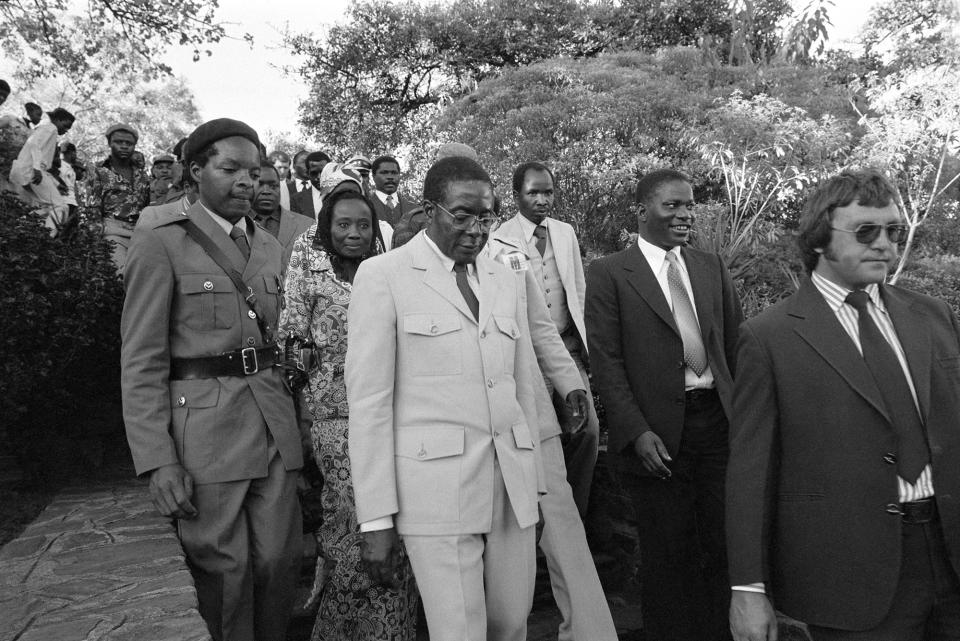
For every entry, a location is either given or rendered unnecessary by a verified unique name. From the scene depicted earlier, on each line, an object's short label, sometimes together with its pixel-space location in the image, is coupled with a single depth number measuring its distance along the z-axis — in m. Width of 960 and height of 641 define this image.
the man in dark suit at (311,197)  8.67
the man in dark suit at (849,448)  2.49
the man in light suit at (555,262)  4.97
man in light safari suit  2.80
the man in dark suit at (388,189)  8.16
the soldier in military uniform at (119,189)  7.41
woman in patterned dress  3.83
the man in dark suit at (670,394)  4.02
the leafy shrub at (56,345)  5.17
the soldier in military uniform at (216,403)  3.30
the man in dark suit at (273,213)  6.64
